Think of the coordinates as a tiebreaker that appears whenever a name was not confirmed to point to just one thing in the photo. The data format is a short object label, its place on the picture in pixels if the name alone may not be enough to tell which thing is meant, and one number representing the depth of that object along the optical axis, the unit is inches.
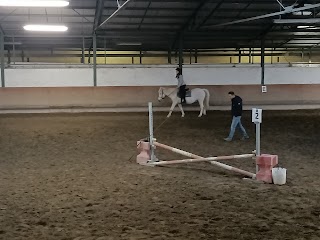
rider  797.9
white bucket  285.0
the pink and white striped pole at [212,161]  302.8
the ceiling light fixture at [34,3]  577.9
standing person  492.0
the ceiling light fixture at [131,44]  1084.5
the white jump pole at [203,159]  303.1
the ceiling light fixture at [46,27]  799.7
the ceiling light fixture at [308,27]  1022.9
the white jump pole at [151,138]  353.7
